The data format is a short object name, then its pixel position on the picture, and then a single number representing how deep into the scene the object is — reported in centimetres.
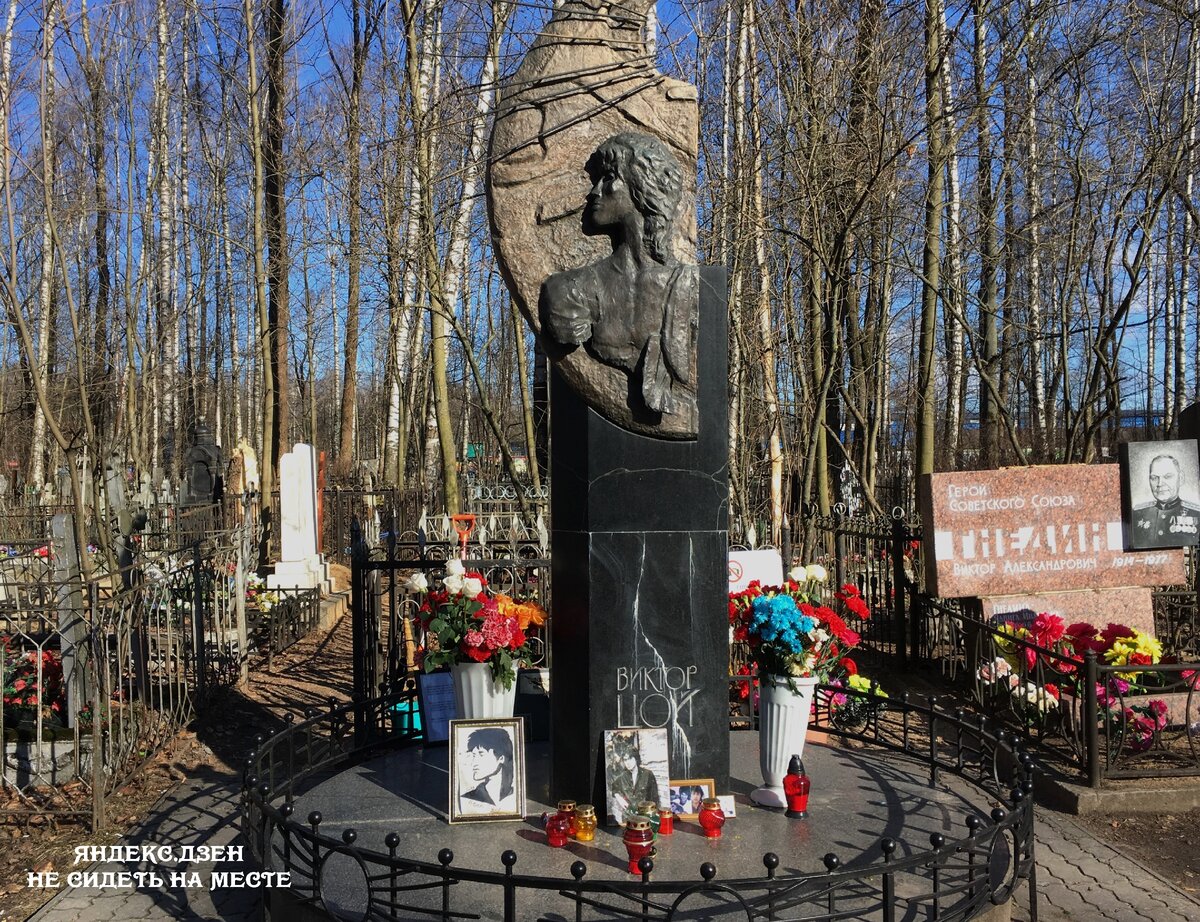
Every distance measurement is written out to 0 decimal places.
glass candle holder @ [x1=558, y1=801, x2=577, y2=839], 412
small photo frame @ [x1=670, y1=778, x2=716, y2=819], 439
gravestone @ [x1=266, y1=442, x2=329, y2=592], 1409
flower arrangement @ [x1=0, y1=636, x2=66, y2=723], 673
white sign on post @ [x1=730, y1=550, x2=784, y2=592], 850
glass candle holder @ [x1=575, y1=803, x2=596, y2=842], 410
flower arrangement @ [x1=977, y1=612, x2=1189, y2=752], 638
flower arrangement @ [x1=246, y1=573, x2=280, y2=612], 1085
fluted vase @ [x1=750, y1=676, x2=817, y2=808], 462
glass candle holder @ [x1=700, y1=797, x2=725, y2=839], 412
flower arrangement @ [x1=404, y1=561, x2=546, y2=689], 516
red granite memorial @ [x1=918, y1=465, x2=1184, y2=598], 827
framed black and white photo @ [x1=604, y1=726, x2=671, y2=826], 428
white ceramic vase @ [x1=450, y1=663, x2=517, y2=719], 524
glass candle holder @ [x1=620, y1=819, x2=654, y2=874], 375
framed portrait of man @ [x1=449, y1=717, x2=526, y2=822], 437
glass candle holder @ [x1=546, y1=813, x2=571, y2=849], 408
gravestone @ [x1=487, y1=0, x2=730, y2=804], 445
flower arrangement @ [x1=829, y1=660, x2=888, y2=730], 698
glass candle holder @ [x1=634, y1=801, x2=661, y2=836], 404
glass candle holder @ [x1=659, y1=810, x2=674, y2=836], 419
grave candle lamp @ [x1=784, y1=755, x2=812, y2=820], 438
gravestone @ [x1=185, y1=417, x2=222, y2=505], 1966
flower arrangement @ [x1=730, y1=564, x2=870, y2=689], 460
